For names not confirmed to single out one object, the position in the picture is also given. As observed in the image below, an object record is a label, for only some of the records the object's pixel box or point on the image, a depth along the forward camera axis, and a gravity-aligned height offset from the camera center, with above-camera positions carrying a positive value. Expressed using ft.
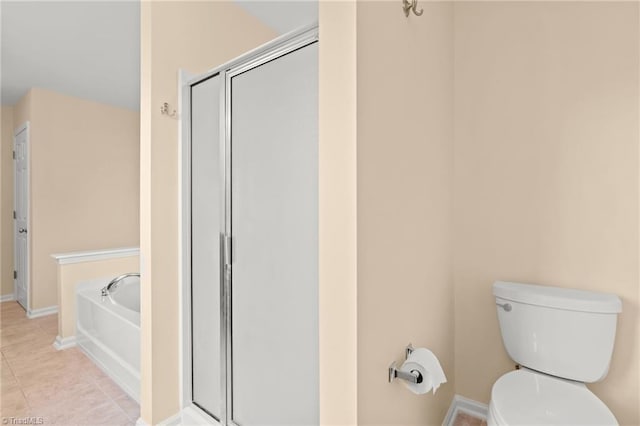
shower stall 4.28 -0.44
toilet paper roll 3.51 -1.72
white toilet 3.93 -2.04
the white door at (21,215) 12.57 -0.28
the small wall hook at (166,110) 5.55 +1.63
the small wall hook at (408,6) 3.78 +2.31
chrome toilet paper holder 3.51 -1.77
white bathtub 7.18 -2.96
